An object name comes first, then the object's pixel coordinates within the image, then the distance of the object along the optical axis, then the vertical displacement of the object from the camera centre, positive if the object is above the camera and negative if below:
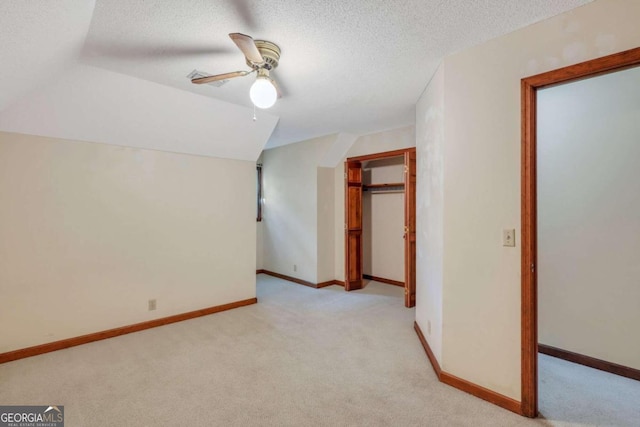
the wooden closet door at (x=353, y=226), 4.97 -0.18
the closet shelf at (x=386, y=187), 5.18 +0.50
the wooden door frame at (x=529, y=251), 1.91 -0.23
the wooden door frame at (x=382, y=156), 4.10 +0.90
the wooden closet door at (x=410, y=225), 4.02 -0.14
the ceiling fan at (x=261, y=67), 1.74 +0.95
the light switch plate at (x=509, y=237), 1.98 -0.15
